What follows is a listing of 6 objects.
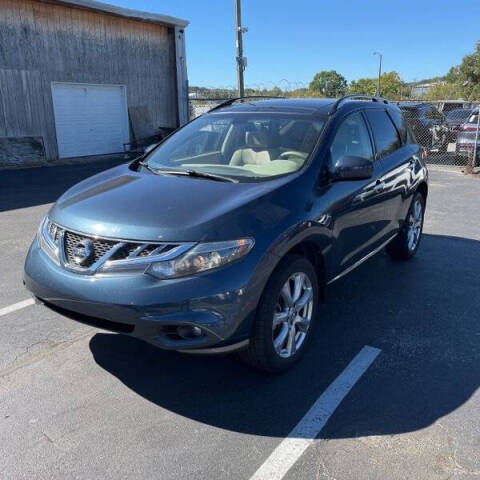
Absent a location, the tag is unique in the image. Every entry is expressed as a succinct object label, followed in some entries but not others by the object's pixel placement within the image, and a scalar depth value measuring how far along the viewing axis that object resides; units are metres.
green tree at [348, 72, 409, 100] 55.62
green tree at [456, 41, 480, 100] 40.31
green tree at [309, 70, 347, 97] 97.19
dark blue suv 2.56
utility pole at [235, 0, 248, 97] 15.72
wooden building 13.15
